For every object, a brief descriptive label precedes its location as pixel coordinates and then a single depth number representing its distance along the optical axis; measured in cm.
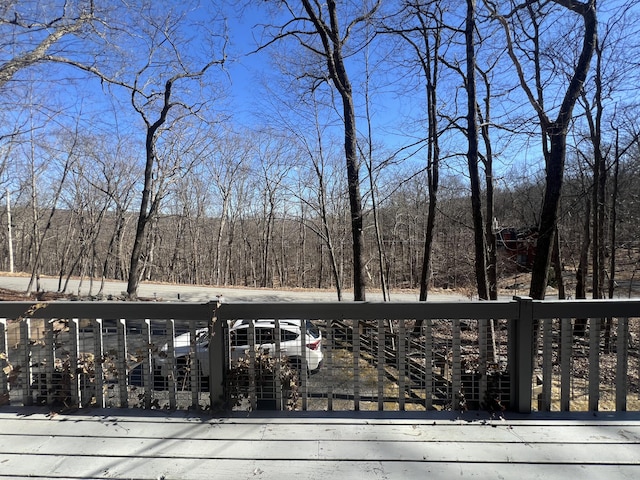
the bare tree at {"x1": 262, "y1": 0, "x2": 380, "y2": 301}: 761
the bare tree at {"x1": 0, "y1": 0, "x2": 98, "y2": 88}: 535
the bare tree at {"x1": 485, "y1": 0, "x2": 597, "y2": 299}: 472
